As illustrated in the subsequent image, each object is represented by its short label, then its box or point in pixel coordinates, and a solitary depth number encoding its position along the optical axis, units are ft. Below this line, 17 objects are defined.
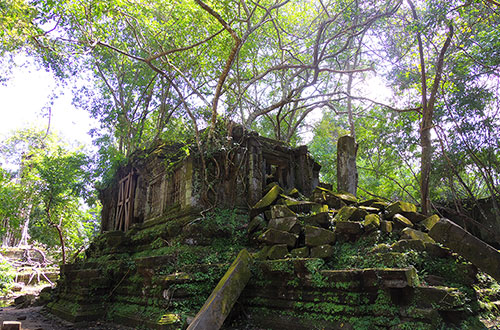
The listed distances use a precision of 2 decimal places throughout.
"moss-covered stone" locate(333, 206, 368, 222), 20.08
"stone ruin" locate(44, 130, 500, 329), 14.47
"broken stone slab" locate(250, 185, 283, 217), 25.89
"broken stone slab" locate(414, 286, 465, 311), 13.28
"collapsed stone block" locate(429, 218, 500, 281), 13.78
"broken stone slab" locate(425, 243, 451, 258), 16.25
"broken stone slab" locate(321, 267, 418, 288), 13.96
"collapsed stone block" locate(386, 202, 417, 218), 20.42
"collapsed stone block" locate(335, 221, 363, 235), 18.98
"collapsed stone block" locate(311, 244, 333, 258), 18.03
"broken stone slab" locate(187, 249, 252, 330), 15.52
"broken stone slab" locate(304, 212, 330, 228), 20.90
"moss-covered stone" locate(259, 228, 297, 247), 20.36
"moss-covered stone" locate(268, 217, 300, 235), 21.09
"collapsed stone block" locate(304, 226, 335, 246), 19.15
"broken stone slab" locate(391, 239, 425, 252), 16.34
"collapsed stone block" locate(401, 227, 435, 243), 17.18
